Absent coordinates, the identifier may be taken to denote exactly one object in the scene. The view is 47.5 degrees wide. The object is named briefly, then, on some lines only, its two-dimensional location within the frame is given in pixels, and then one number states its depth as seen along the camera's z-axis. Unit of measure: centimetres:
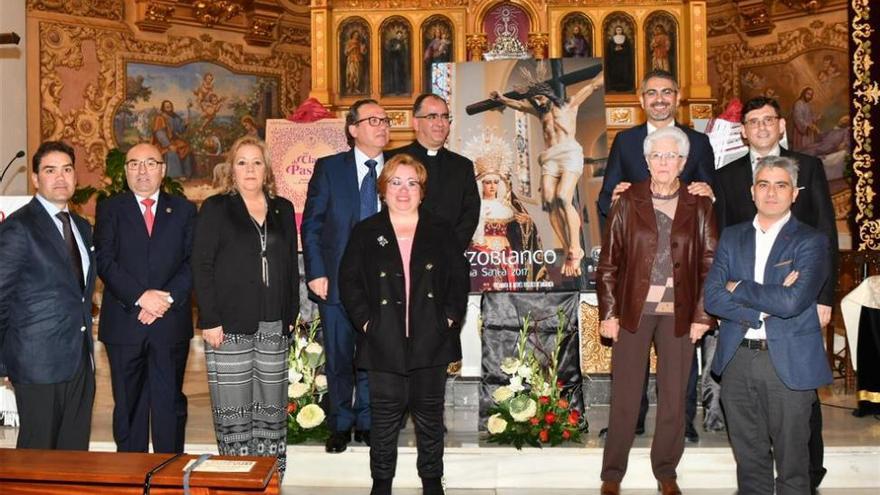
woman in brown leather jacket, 409
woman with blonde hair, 411
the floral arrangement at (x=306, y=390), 492
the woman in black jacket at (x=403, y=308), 408
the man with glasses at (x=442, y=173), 481
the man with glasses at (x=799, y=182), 429
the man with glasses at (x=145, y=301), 421
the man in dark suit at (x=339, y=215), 466
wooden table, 212
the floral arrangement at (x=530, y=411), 481
